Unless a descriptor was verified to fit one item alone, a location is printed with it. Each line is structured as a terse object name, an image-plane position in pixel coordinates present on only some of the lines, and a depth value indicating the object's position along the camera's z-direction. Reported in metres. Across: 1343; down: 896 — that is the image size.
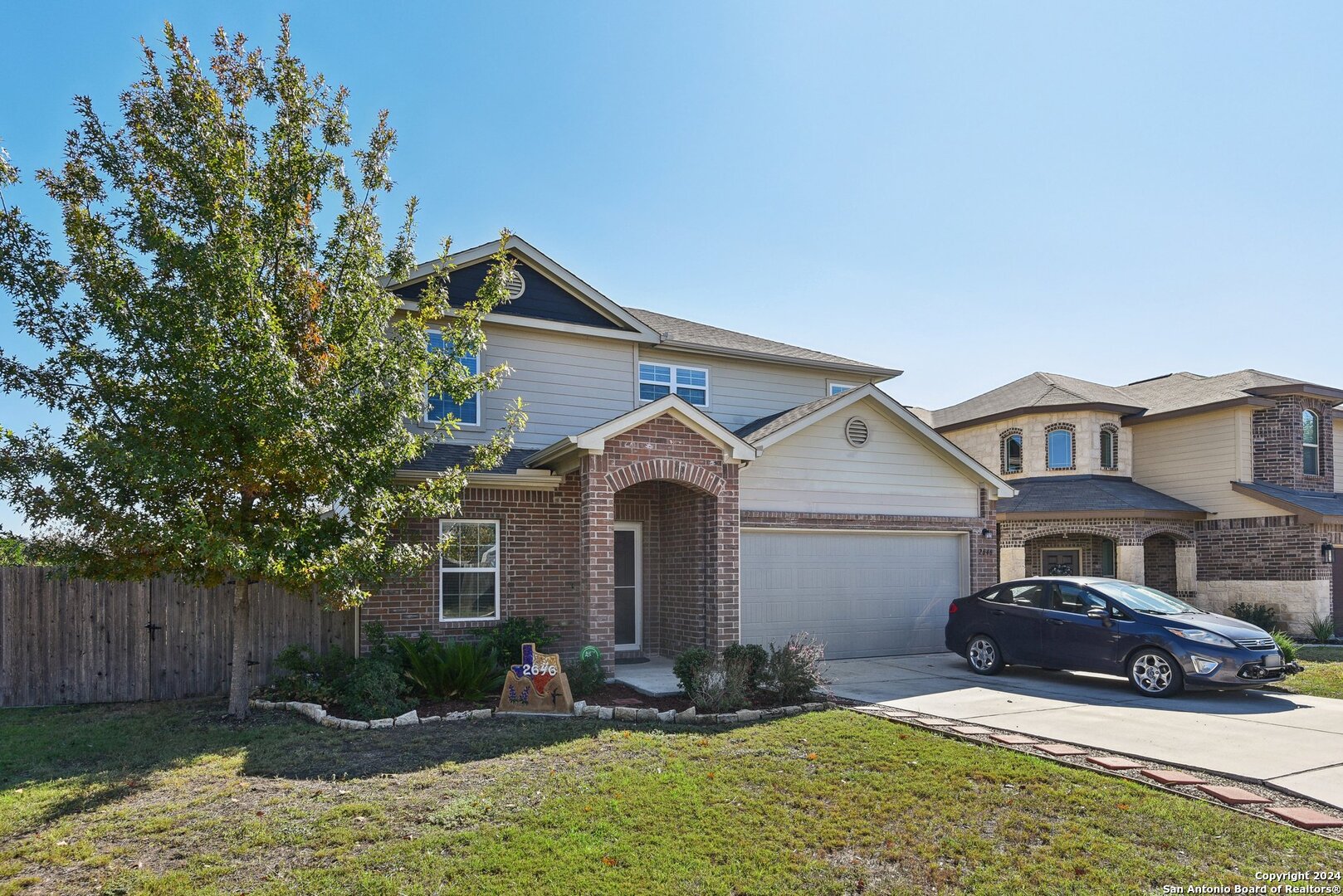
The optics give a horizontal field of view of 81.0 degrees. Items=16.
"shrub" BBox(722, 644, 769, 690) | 9.14
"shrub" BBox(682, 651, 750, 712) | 8.62
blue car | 9.67
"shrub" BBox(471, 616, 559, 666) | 10.37
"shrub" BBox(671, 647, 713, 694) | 8.91
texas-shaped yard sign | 8.80
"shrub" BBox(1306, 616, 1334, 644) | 16.78
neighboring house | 18.00
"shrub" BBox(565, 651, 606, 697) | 9.45
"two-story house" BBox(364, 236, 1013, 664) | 11.18
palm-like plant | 9.29
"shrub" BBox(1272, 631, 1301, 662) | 11.88
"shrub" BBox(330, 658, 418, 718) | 8.38
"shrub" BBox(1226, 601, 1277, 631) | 17.52
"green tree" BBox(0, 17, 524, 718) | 7.68
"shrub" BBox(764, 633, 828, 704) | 9.10
